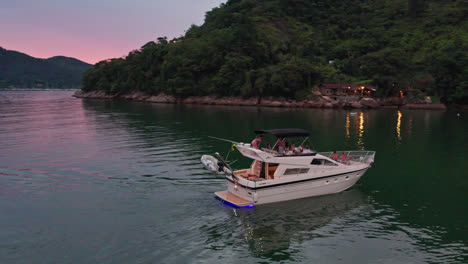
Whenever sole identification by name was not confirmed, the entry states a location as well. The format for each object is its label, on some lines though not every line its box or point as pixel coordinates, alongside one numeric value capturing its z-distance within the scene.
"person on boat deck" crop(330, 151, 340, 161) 23.12
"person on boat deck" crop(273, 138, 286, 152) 21.69
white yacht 19.72
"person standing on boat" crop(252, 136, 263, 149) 21.76
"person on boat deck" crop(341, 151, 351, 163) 23.50
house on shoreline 101.25
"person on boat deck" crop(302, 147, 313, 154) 21.36
